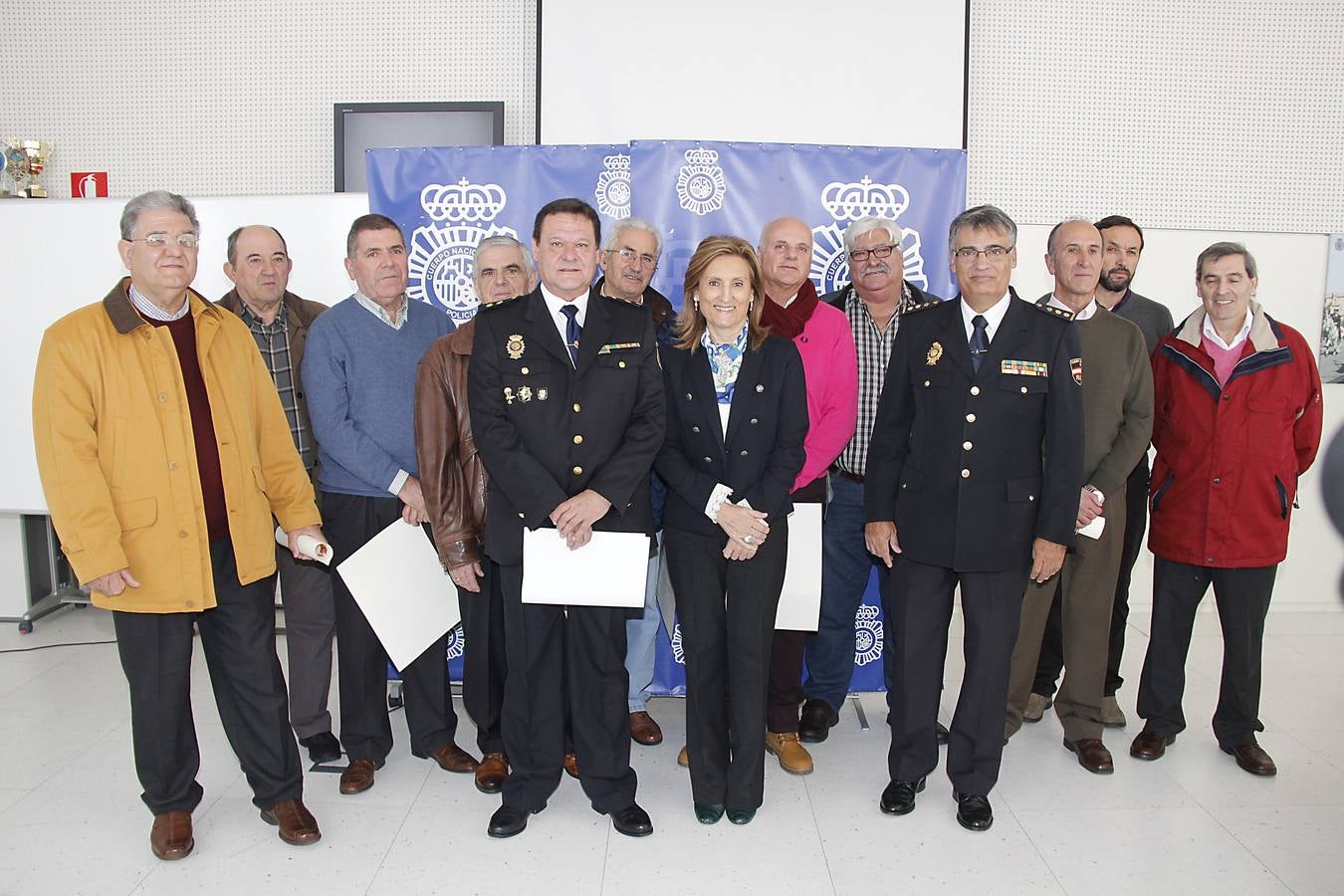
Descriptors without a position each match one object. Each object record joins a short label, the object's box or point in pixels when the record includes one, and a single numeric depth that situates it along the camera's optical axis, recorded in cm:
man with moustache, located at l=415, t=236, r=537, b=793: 300
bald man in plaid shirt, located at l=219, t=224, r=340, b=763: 333
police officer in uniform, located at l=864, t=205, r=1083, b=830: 284
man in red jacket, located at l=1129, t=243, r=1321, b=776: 327
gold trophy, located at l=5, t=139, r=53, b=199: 519
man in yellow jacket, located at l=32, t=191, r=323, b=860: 248
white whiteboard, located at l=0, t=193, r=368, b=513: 457
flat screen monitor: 520
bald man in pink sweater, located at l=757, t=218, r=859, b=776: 322
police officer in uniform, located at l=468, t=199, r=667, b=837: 273
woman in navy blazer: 282
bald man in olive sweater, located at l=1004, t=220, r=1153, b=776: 329
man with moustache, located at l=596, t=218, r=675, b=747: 339
